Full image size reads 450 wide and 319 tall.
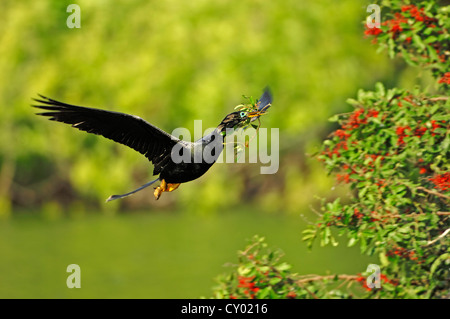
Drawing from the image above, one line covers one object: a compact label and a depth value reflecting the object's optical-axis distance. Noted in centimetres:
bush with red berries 1361
